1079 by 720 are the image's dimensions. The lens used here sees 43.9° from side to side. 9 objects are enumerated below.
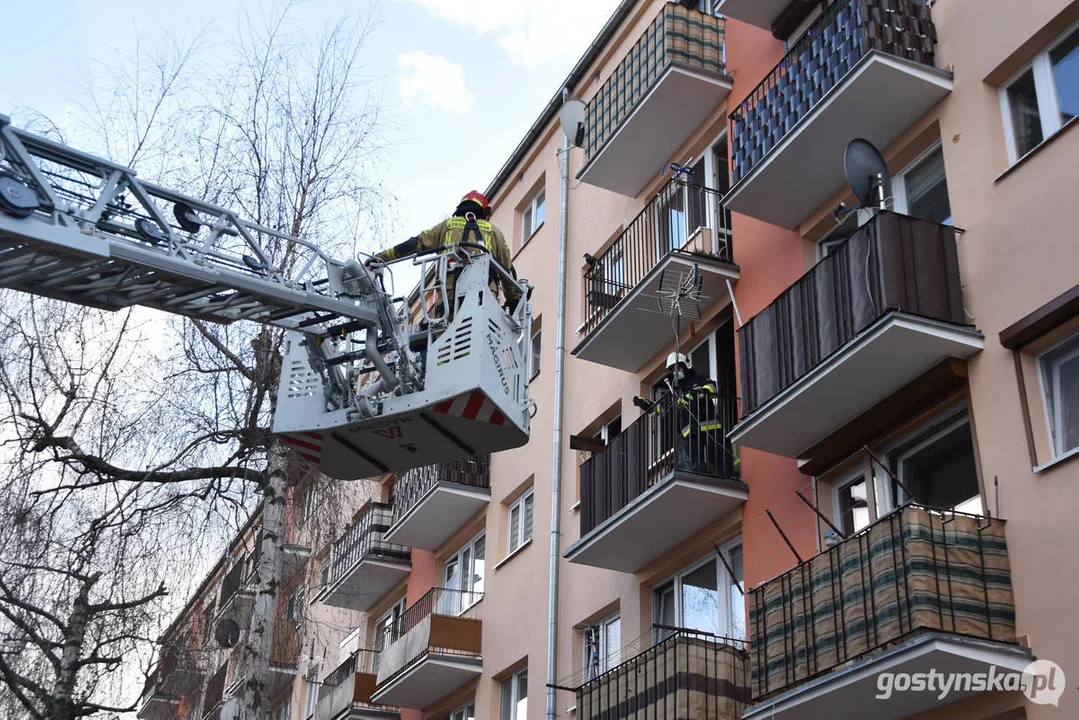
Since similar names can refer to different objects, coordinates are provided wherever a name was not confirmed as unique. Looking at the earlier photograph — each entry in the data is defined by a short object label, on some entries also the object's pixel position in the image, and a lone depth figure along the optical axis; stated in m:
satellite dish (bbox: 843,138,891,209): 13.61
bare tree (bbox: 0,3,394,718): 15.92
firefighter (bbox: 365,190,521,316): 12.52
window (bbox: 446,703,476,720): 22.50
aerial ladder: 10.34
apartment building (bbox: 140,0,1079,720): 11.49
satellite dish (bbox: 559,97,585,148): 23.41
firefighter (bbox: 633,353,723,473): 15.91
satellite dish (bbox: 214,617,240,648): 16.91
